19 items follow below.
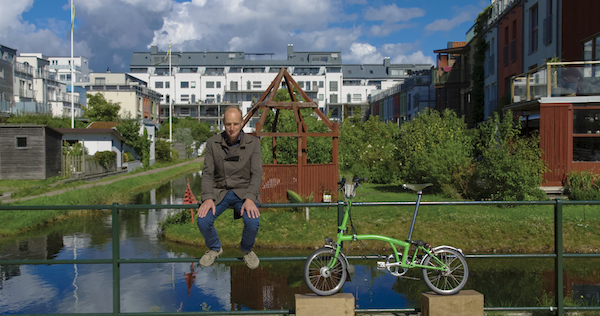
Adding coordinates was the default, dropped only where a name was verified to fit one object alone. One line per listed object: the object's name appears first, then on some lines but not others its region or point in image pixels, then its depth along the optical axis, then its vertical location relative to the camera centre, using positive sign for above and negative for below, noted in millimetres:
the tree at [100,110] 55812 +4271
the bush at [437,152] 20984 -48
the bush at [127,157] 43969 -510
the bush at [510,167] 17688 -531
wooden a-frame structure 18500 -721
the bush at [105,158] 37000 -500
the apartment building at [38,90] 58200 +7540
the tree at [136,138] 44478 +1115
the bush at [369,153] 28391 -115
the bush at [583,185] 17062 -1138
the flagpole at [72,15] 40469 +10301
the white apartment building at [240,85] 92688 +11693
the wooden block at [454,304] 5418 -1563
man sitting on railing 5289 -262
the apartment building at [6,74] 54312 +8021
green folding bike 5492 -1189
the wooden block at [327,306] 5348 -1550
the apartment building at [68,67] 113806 +18538
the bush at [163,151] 55031 -18
